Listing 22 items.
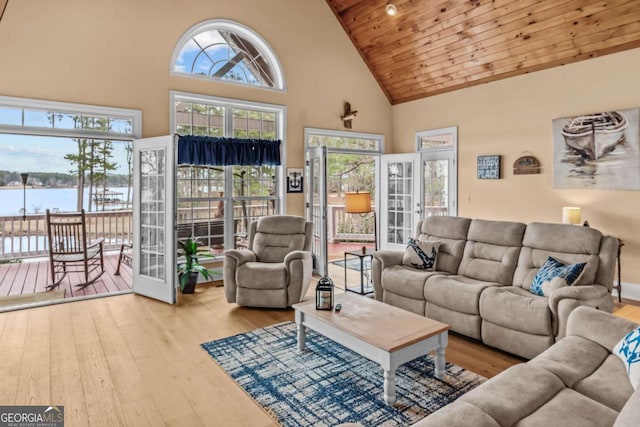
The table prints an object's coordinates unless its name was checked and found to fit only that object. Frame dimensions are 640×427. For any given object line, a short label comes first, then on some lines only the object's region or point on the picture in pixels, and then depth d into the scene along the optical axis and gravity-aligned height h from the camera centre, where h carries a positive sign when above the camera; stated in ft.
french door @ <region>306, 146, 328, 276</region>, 19.25 +0.39
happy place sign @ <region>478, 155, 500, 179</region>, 19.53 +2.19
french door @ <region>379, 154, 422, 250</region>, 22.81 +0.67
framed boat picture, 15.15 +2.43
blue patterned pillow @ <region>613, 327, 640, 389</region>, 5.57 -2.27
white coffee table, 8.00 -2.75
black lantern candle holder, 10.08 -2.28
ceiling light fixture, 17.92 +9.36
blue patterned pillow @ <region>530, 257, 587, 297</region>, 10.05 -1.79
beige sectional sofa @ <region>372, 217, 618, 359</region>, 9.60 -2.14
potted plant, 16.06 -2.43
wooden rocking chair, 17.66 -1.56
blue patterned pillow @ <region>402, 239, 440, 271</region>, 13.50 -1.60
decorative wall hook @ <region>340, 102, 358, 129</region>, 21.97 +5.42
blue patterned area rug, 7.72 -3.97
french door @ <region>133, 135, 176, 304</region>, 14.76 -0.29
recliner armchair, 13.84 -2.48
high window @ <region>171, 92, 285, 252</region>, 17.62 +1.49
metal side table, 15.19 -3.30
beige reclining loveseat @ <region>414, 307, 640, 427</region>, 4.90 -2.63
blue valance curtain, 16.79 +2.76
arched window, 17.42 +7.42
